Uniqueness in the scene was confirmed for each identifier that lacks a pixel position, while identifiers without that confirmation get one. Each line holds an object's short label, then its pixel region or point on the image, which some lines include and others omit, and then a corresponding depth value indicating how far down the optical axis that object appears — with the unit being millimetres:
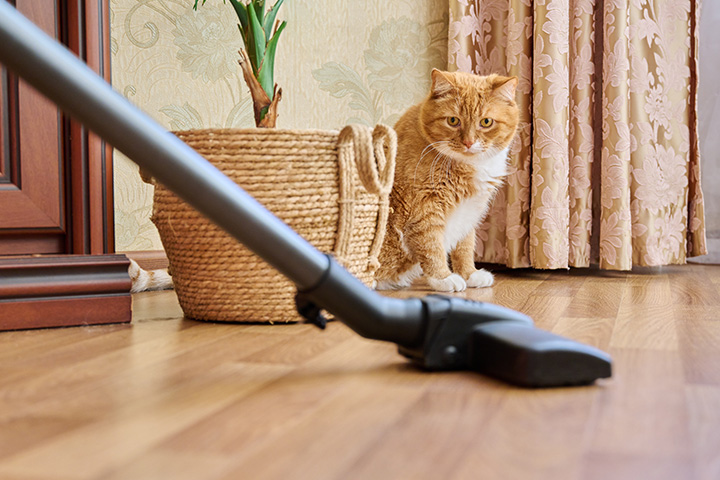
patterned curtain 1784
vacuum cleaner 537
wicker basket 1022
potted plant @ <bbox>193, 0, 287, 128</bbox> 1142
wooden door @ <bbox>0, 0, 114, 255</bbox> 1137
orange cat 1525
